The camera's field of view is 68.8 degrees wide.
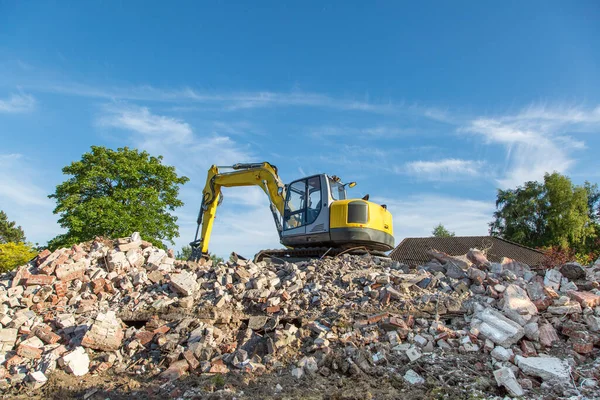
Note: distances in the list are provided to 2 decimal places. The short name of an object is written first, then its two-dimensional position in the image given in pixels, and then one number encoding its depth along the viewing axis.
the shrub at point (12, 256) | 22.97
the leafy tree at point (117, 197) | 20.48
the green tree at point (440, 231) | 48.06
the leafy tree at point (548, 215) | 30.61
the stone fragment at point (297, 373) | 5.80
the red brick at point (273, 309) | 7.93
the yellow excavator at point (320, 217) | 10.91
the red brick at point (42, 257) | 9.72
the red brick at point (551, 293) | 7.49
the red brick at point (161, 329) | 7.25
